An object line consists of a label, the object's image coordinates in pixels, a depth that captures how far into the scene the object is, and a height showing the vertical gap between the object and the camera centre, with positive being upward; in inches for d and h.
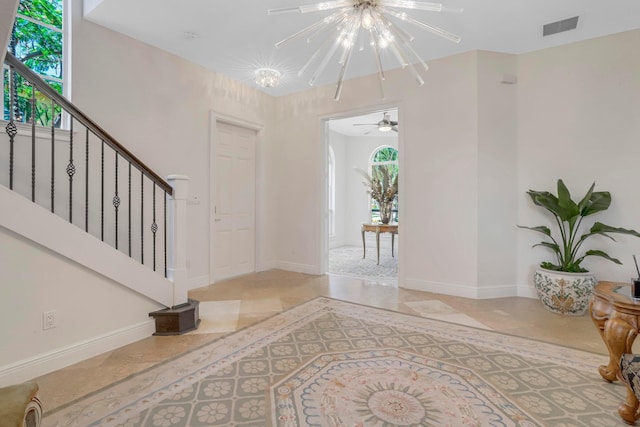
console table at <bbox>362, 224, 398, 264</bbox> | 215.6 -11.0
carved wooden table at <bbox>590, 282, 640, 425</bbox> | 59.9 -25.8
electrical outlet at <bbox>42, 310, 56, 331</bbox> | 78.2 -28.4
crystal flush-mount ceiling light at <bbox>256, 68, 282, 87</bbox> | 155.3 +71.4
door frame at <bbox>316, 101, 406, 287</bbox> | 184.7 +11.4
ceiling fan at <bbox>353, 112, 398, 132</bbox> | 225.9 +68.4
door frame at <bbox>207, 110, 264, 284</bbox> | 163.3 +24.6
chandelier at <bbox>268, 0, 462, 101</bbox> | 77.6 +53.7
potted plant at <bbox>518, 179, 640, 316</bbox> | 118.8 -17.4
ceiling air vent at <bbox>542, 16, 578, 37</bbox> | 118.8 +76.8
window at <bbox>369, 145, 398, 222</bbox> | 317.1 +56.2
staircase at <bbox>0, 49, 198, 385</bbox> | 74.1 -7.4
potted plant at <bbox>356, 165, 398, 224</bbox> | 232.1 +15.5
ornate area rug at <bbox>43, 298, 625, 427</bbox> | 61.5 -42.0
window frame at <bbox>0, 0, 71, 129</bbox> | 112.3 +59.8
